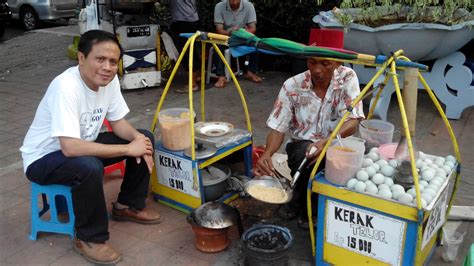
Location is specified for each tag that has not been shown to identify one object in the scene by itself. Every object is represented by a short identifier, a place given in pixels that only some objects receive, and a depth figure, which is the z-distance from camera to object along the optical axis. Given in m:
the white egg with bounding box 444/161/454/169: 2.51
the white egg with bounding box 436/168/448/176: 2.38
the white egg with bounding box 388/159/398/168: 2.37
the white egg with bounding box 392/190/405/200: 2.15
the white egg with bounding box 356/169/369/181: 2.28
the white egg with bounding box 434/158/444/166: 2.52
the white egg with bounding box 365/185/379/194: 2.20
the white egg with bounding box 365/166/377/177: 2.31
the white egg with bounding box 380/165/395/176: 2.31
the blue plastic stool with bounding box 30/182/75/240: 2.70
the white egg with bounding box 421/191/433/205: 2.14
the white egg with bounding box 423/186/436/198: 2.18
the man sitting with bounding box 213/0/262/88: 6.04
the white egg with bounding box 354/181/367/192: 2.22
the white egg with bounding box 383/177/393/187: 2.23
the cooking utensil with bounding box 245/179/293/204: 2.72
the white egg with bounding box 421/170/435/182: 2.31
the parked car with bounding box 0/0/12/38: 10.00
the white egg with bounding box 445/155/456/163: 2.57
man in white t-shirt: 2.51
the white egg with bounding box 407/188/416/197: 2.17
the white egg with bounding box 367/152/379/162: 2.48
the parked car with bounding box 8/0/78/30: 10.75
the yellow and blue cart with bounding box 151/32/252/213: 2.88
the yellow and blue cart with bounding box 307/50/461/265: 2.11
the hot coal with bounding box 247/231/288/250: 2.48
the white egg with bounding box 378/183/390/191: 2.20
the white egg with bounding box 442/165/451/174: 2.46
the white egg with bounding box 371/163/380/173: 2.35
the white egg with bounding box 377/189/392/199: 2.16
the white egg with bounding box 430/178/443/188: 2.27
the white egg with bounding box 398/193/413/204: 2.12
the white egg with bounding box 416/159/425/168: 2.42
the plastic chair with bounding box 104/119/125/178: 3.66
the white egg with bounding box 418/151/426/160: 2.57
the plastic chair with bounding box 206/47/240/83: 6.19
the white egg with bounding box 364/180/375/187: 2.24
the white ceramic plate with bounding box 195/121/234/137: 3.24
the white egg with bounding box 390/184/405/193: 2.18
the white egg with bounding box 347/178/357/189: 2.25
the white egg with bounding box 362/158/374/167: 2.40
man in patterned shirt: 2.77
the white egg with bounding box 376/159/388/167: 2.38
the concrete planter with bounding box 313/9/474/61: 4.51
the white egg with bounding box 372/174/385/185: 2.25
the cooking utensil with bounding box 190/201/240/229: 2.66
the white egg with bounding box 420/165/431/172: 2.37
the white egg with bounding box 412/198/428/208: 2.10
